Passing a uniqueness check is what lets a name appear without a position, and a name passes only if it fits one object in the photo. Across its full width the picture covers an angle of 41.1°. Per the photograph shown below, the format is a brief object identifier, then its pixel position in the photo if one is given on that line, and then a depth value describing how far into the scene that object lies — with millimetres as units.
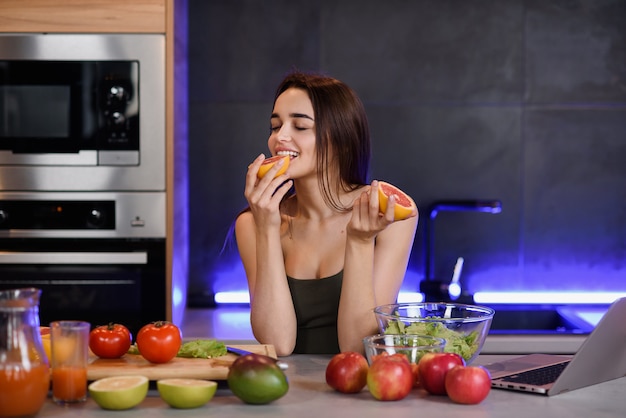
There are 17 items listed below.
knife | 1784
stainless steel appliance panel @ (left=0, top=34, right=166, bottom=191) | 3262
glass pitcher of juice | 1359
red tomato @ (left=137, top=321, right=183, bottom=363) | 1671
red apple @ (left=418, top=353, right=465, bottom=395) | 1553
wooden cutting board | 1618
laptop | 1580
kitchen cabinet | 3248
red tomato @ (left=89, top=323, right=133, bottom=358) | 1722
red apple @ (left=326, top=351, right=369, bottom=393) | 1565
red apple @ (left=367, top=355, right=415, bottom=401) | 1511
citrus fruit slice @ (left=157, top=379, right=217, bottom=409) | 1455
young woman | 2174
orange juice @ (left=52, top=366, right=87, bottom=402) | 1491
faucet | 3553
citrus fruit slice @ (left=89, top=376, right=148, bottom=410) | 1439
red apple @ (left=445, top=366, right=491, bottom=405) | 1500
